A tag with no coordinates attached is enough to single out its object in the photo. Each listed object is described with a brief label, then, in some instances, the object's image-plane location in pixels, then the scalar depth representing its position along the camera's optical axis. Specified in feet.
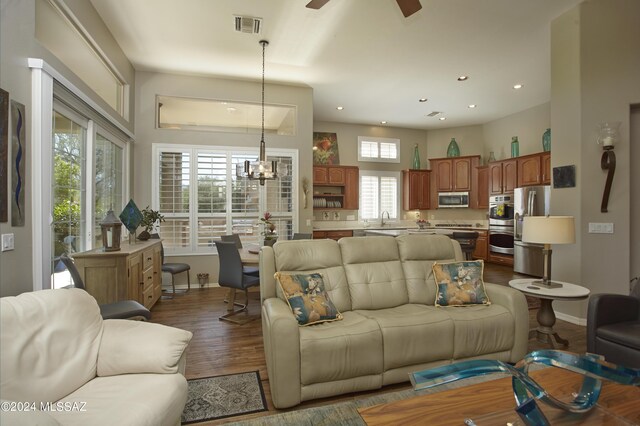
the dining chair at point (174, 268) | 15.28
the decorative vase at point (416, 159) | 28.09
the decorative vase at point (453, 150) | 27.09
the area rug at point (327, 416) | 6.26
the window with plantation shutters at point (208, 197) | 17.29
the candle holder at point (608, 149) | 11.10
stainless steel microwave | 26.52
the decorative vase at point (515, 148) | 22.93
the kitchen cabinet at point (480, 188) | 25.39
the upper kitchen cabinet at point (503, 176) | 22.51
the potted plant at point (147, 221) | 14.24
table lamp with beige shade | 9.24
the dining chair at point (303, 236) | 15.68
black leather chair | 7.34
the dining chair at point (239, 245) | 13.70
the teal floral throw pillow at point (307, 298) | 7.67
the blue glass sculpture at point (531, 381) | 4.25
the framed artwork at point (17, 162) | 6.71
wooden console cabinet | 10.14
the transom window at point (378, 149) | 27.44
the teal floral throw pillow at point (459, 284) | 9.08
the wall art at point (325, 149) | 26.00
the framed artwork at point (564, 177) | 11.93
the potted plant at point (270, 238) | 13.58
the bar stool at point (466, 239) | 21.70
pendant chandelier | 13.76
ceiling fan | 7.89
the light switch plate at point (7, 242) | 6.41
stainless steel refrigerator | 18.89
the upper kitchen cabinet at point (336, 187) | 25.22
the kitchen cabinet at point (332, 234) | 24.88
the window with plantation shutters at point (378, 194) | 27.45
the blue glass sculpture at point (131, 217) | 12.85
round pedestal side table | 8.87
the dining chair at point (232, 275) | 12.01
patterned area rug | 6.73
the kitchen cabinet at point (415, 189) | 27.58
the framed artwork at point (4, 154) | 6.29
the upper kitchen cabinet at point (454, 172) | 26.27
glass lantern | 10.87
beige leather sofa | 6.80
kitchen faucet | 27.75
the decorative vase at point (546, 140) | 19.81
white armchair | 4.29
